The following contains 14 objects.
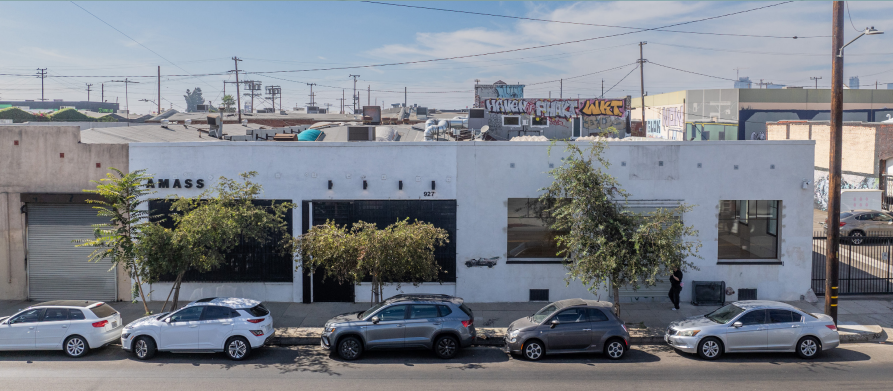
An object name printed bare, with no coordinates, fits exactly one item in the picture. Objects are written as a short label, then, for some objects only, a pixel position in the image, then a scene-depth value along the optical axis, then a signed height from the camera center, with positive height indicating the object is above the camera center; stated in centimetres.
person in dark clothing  1762 -297
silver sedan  1352 -337
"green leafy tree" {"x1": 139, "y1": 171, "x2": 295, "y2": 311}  1477 -127
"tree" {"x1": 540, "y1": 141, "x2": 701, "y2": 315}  1461 -123
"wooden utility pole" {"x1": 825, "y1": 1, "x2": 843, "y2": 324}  1491 +53
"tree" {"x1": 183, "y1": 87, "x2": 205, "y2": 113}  12590 +1764
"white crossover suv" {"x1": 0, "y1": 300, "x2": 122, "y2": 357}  1396 -349
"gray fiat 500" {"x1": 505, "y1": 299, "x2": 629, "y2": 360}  1355 -342
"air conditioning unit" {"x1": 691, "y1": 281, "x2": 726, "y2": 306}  1831 -330
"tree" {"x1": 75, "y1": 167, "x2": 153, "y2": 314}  1503 -126
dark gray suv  1374 -339
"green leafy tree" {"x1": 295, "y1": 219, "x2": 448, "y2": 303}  1479 -170
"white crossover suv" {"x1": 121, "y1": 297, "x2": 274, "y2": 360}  1373 -348
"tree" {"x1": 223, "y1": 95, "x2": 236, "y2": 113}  8275 +1143
